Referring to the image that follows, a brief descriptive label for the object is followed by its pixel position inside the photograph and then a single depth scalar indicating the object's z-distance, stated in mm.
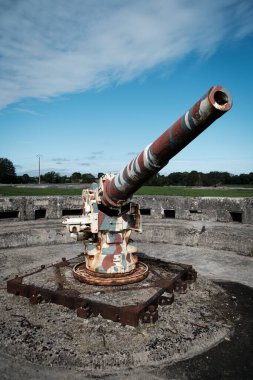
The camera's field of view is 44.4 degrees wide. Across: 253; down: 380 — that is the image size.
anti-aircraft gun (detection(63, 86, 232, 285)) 5702
